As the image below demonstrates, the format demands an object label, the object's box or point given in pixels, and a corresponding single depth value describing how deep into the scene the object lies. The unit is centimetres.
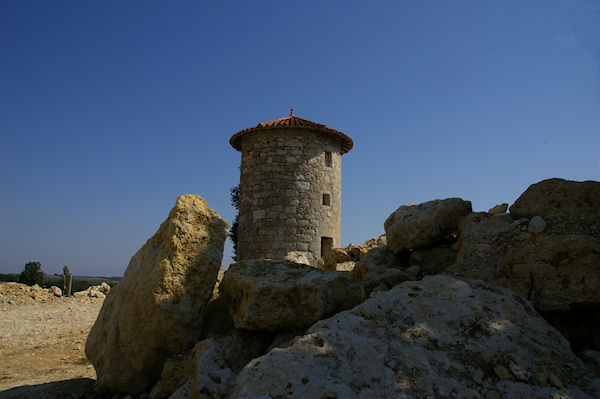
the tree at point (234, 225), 1708
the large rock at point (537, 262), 295
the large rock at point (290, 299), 311
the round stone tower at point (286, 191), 1105
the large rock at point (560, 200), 332
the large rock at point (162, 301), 345
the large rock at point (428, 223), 426
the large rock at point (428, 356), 193
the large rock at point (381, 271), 380
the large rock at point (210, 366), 271
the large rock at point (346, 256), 771
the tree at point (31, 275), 2577
